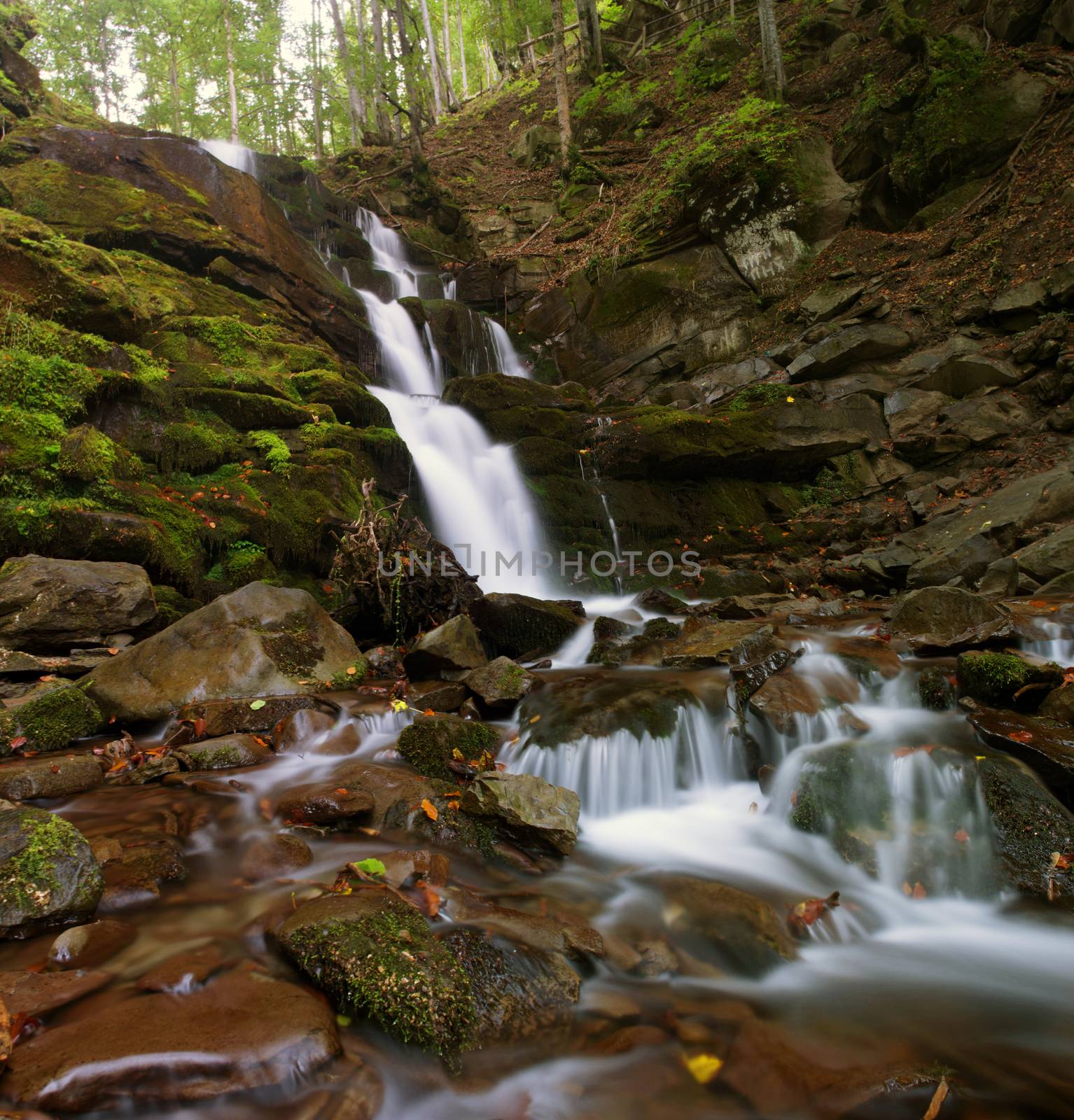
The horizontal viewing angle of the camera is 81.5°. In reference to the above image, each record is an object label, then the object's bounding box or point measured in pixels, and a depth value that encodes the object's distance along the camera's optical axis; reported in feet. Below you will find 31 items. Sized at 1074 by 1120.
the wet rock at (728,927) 9.53
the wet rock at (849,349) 38.96
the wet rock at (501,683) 18.44
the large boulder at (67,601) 17.70
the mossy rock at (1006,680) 13.61
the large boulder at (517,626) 24.68
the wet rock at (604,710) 16.30
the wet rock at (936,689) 14.97
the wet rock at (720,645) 18.94
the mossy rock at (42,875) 7.97
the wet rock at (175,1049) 5.73
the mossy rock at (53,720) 14.33
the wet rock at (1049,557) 22.47
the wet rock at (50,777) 12.14
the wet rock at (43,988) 6.54
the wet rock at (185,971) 7.27
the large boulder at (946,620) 17.16
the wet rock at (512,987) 7.59
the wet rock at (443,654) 20.58
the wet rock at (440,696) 18.12
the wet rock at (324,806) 12.16
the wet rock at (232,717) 15.55
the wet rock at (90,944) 7.53
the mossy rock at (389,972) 7.07
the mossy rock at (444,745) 14.71
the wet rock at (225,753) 14.16
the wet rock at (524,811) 12.17
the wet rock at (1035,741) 11.39
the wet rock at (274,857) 10.43
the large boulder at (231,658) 16.48
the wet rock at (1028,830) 10.63
